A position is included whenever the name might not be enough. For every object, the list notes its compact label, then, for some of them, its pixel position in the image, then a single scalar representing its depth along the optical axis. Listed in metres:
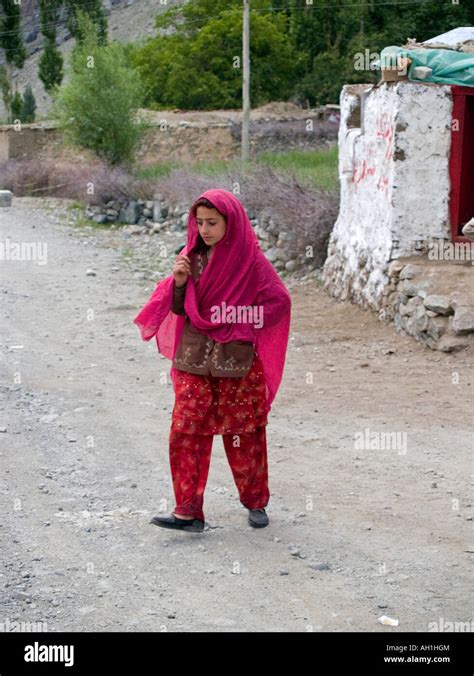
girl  4.15
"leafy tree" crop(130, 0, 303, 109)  38.09
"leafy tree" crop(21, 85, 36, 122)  51.19
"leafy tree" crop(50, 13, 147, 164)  23.75
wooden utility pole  23.69
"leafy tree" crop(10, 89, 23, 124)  50.91
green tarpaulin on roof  8.27
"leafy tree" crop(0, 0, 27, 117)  52.03
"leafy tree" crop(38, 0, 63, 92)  51.44
